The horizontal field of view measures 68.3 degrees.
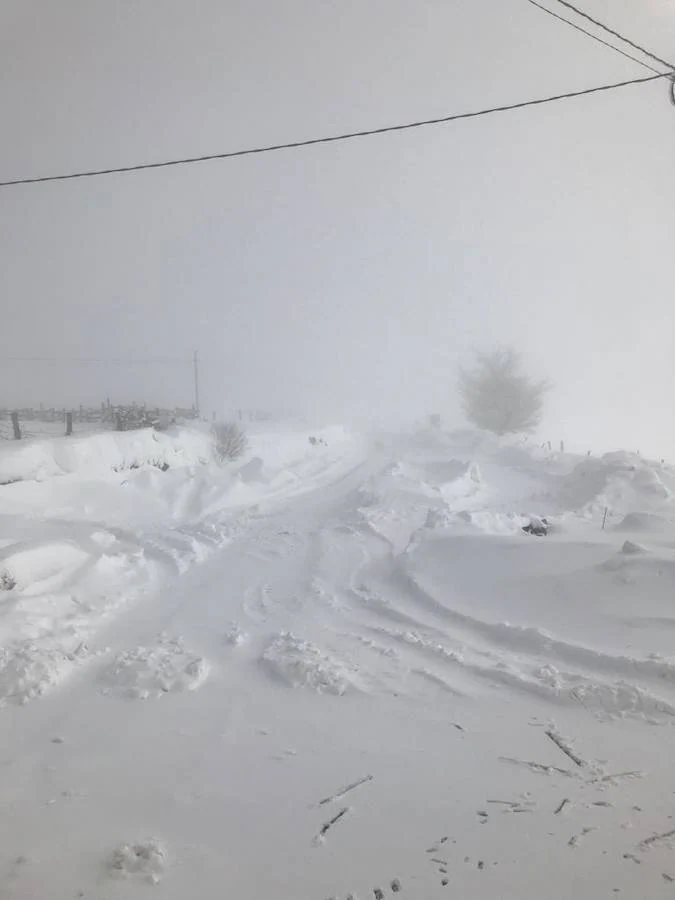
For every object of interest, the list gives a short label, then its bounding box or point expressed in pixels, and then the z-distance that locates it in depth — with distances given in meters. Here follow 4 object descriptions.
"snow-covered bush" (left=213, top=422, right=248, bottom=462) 20.45
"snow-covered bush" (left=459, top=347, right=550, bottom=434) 37.41
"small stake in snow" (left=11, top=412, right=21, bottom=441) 15.84
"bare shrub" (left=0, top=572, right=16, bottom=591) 6.62
